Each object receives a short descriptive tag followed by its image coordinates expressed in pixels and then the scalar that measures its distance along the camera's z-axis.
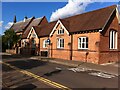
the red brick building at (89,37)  10.70
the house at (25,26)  21.43
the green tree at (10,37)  21.96
